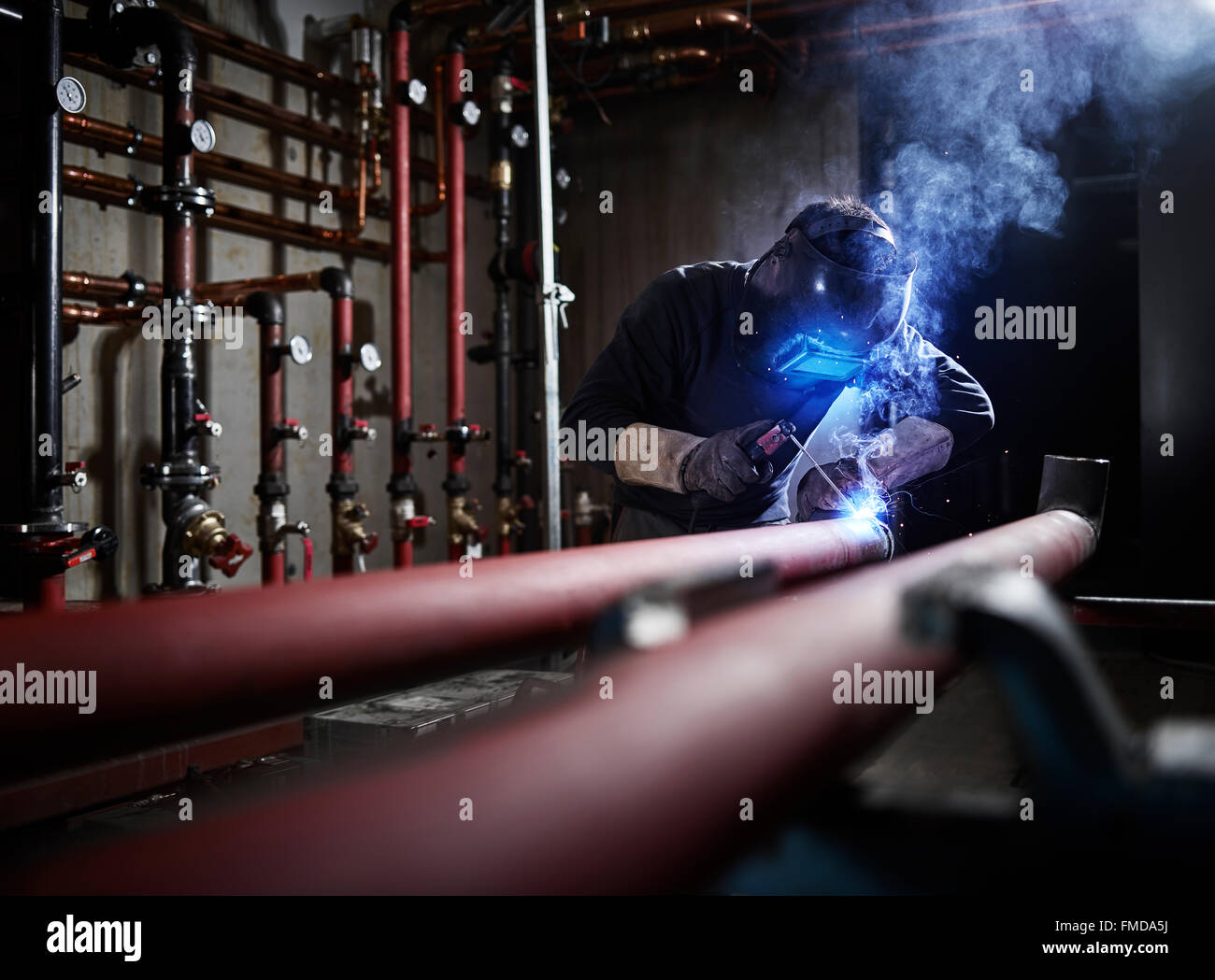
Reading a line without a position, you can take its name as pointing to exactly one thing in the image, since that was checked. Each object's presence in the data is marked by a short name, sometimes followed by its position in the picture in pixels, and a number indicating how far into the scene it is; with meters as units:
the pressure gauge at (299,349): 2.70
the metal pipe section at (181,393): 2.30
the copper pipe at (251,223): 2.48
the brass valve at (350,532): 3.03
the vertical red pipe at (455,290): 3.38
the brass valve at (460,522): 3.41
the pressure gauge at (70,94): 1.95
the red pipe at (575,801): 0.28
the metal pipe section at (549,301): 1.99
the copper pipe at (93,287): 2.39
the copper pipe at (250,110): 2.59
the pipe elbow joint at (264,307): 2.67
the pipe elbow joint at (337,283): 2.90
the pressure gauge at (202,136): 2.32
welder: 1.31
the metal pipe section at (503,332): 3.42
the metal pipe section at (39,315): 1.95
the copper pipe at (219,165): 2.50
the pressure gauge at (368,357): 3.04
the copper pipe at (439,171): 3.50
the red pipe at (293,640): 0.43
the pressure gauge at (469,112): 3.20
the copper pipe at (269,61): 2.84
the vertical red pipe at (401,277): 3.17
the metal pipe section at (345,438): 3.00
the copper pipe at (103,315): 2.42
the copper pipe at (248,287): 2.75
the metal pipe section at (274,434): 2.70
